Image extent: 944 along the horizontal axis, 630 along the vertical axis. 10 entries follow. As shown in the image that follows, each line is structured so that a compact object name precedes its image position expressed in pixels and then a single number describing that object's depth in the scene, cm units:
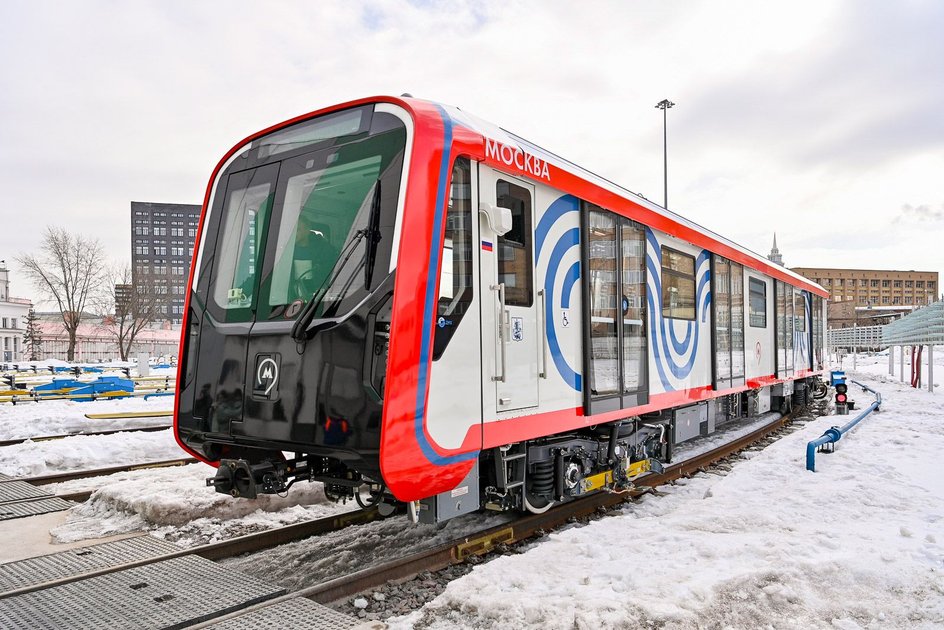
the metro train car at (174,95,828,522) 419
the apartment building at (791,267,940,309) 12712
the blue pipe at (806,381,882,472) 790
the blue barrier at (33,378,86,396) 1900
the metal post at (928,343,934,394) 1817
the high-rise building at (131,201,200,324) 11531
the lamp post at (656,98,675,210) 2441
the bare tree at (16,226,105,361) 4397
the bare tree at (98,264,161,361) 4484
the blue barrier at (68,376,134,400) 1855
